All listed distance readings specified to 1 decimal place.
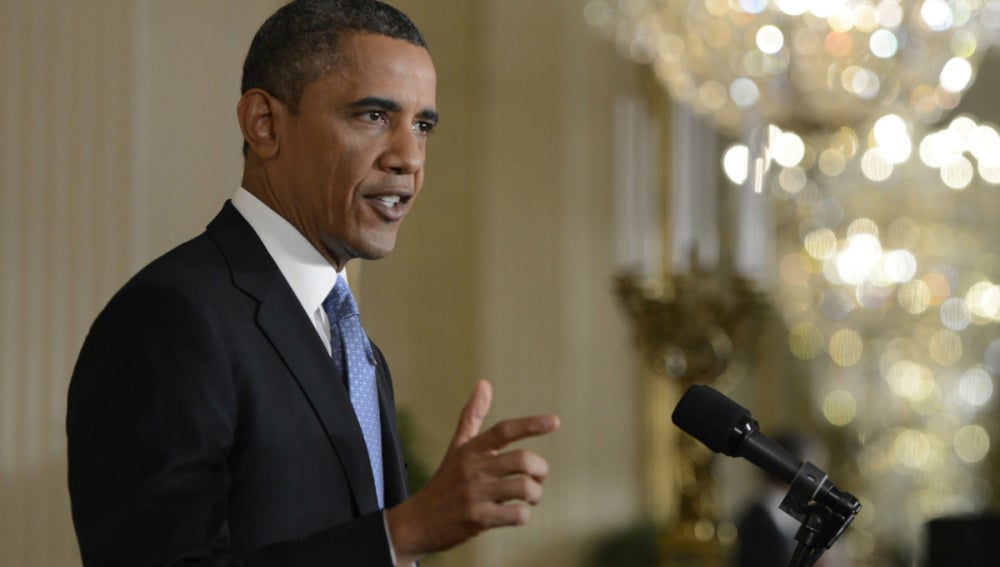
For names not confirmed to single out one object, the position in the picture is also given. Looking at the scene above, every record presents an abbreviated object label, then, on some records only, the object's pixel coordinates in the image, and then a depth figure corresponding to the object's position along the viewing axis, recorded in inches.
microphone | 200.0
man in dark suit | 195.0
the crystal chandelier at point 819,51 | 409.9
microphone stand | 199.7
